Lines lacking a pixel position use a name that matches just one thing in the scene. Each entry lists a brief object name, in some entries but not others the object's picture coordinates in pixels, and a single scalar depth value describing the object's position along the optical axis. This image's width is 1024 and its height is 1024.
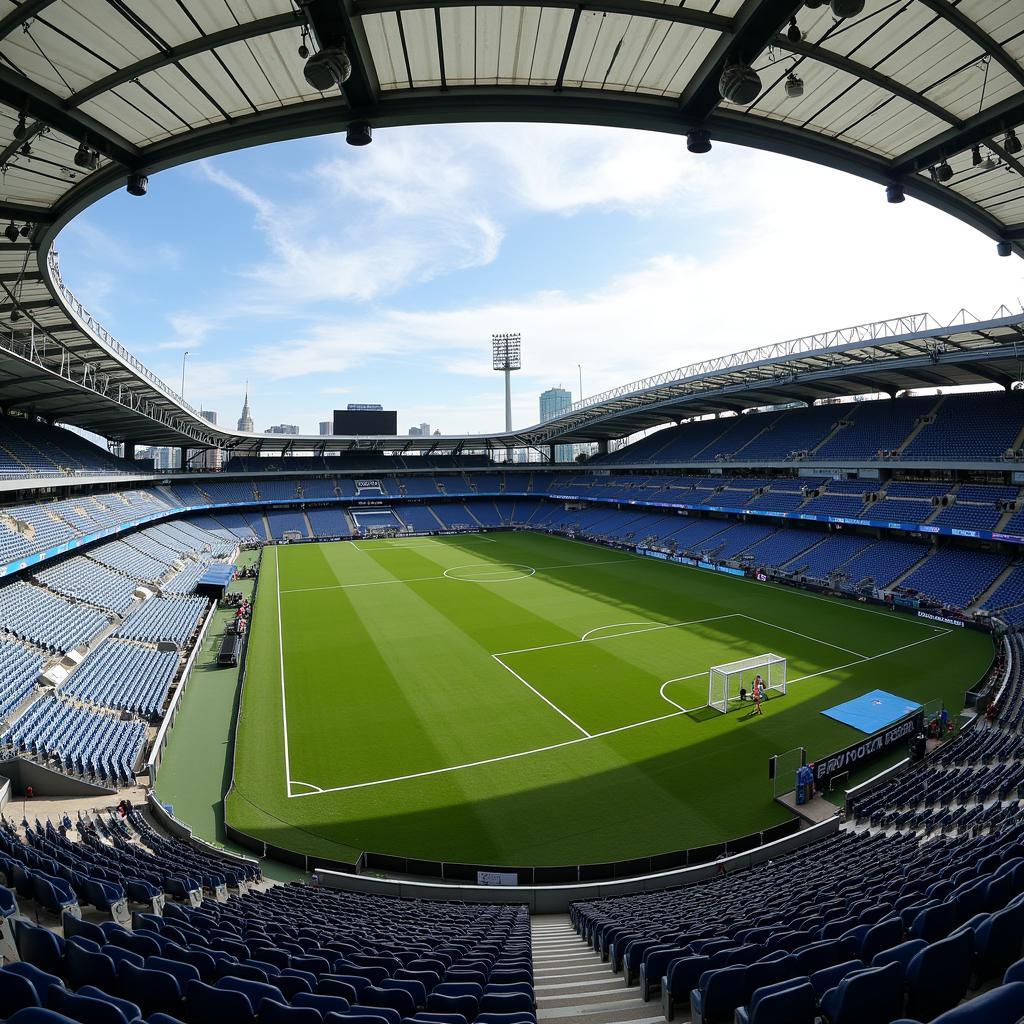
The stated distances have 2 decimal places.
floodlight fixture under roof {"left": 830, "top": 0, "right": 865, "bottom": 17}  4.86
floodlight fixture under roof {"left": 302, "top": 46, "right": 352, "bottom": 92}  5.22
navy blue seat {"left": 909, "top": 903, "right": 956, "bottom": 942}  4.62
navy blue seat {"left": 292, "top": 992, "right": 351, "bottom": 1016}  4.36
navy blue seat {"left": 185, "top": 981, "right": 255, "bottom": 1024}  3.97
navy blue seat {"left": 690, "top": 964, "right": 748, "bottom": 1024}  4.51
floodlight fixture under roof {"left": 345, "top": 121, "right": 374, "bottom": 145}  6.71
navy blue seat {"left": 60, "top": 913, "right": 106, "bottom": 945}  5.70
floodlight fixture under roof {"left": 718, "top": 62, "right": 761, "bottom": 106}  5.66
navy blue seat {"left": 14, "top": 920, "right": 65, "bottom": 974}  4.71
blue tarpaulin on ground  18.98
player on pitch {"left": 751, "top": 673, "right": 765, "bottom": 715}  20.58
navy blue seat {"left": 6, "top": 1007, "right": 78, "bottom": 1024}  2.45
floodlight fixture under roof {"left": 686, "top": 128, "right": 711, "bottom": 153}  7.02
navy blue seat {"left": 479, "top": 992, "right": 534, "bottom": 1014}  4.87
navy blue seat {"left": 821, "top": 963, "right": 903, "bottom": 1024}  3.28
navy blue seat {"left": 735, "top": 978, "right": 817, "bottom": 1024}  3.53
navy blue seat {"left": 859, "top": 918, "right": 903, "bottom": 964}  4.66
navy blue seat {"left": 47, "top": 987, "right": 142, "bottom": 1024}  3.16
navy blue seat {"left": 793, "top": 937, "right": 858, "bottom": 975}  4.65
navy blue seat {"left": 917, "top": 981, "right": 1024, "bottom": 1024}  1.97
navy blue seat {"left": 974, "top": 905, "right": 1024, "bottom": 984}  3.77
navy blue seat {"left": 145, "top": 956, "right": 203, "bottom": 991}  4.62
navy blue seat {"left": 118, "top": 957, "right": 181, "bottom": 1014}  4.19
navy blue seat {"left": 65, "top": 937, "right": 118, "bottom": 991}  4.38
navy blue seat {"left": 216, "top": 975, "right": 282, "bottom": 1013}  4.31
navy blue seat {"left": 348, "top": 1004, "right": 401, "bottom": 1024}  4.03
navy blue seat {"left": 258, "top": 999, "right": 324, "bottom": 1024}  3.79
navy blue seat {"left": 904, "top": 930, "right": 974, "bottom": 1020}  3.42
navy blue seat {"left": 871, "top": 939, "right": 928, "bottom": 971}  3.89
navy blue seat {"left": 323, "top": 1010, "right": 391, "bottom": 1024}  3.75
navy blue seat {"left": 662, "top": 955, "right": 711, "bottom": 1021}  5.30
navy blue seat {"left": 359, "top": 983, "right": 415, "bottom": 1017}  4.77
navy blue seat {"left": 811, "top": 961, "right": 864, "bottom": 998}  4.01
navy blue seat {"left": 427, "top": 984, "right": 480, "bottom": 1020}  4.77
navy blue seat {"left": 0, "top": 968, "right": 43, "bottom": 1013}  3.18
